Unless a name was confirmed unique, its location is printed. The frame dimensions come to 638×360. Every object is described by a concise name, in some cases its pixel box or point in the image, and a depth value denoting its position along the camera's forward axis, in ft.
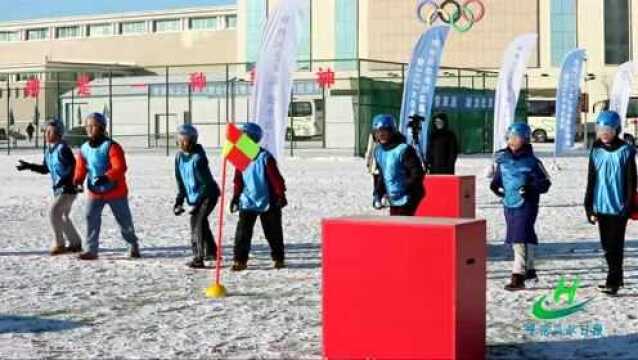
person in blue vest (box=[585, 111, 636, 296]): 27.63
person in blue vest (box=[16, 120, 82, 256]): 38.37
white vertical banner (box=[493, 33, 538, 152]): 77.58
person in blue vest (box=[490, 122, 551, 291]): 29.32
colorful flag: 29.84
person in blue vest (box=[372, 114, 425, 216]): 31.17
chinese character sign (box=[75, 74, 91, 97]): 188.32
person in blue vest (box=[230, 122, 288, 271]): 34.14
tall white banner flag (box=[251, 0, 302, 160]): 50.03
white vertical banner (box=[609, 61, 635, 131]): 103.79
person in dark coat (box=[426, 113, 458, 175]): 48.11
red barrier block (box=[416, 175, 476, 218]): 38.29
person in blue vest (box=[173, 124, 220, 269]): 35.35
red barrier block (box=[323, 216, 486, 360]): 18.88
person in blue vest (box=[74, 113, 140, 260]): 36.55
